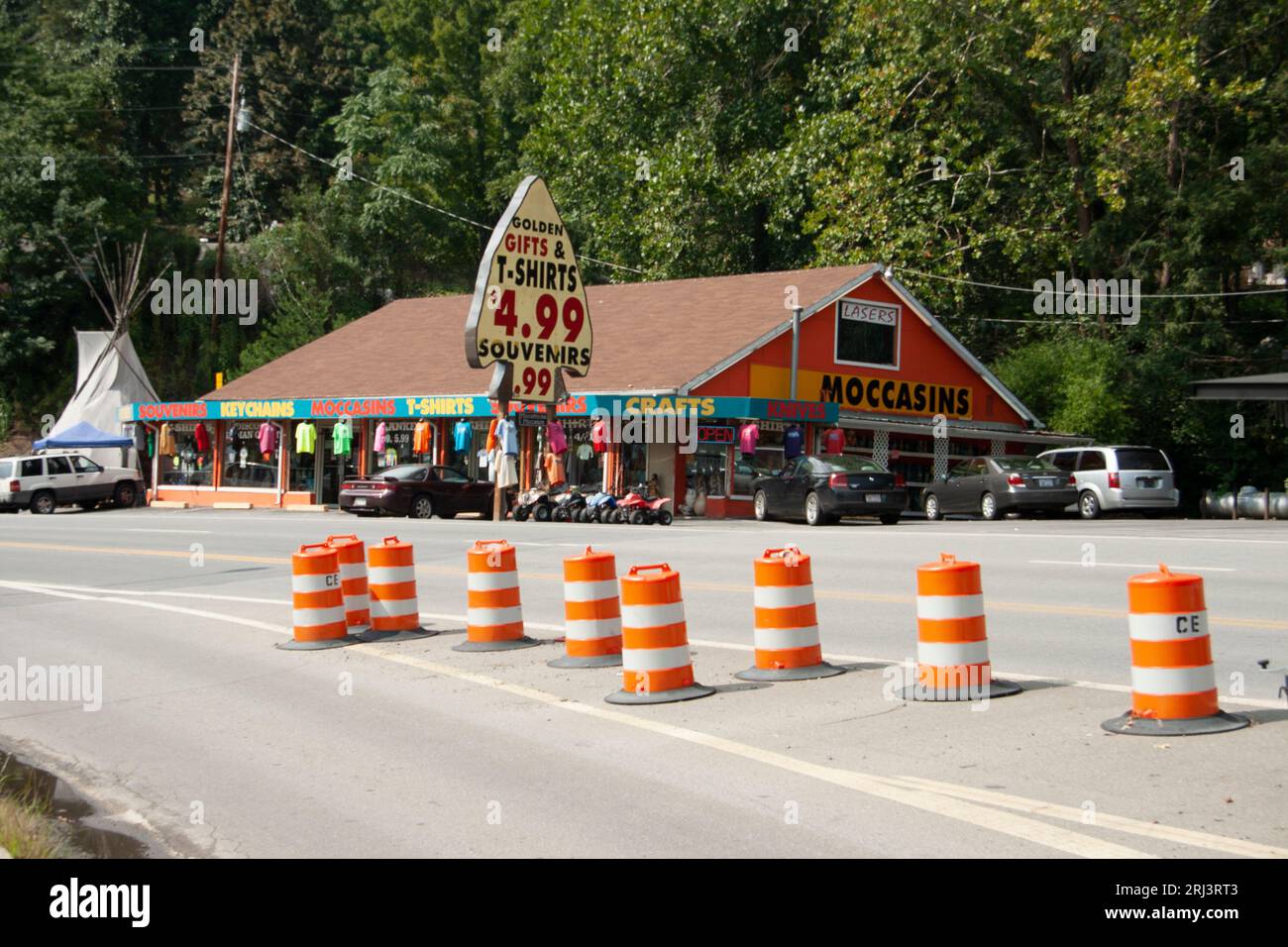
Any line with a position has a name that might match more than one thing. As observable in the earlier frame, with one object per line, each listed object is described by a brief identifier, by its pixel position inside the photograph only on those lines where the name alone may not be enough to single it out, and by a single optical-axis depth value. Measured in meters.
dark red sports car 35.09
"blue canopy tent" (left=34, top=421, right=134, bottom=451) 47.12
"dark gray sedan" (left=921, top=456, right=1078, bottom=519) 33.34
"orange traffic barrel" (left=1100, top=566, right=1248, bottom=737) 8.40
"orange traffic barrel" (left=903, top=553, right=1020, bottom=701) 9.67
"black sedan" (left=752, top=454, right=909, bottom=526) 30.38
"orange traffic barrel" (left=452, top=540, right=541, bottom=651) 12.92
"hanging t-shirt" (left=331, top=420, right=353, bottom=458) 40.78
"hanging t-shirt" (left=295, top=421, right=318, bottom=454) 42.12
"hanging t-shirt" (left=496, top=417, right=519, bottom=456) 25.90
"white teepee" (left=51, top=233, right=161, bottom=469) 51.38
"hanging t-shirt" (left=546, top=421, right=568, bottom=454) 32.91
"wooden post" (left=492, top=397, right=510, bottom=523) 27.53
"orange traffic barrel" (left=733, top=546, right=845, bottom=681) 10.67
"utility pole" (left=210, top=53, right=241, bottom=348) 52.84
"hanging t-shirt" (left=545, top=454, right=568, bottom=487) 34.09
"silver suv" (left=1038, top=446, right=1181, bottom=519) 34.25
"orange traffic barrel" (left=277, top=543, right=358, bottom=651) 13.47
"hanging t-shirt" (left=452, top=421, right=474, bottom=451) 38.31
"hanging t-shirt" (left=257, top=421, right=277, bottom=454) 42.96
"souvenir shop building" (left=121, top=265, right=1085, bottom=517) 35.50
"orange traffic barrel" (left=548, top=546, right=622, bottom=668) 11.68
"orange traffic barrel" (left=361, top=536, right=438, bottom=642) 14.08
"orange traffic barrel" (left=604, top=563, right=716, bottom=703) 10.30
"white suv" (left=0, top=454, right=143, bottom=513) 42.88
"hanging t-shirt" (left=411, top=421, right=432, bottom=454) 39.16
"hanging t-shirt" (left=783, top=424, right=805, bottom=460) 36.00
